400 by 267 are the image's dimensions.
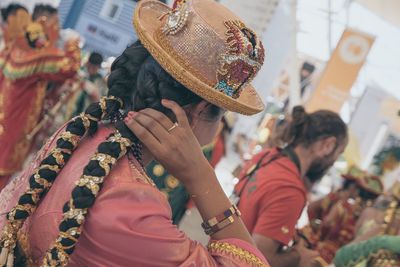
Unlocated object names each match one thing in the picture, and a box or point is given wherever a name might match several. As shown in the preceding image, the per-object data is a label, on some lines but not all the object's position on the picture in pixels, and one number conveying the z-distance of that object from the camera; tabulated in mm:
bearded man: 2549
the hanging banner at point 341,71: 7473
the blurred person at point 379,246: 2168
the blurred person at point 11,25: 4746
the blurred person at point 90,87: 5207
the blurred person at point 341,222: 3707
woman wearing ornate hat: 1230
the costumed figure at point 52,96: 4742
